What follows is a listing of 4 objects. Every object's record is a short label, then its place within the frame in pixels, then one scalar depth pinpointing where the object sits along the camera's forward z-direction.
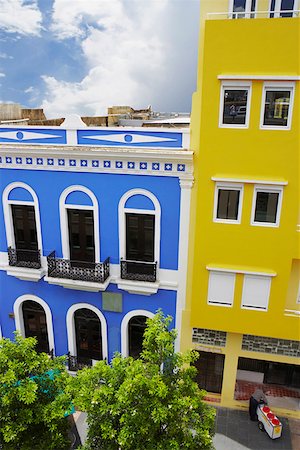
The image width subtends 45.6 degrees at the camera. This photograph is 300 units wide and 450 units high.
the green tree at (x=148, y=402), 7.41
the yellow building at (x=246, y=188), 9.90
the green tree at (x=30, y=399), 7.70
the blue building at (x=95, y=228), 11.68
